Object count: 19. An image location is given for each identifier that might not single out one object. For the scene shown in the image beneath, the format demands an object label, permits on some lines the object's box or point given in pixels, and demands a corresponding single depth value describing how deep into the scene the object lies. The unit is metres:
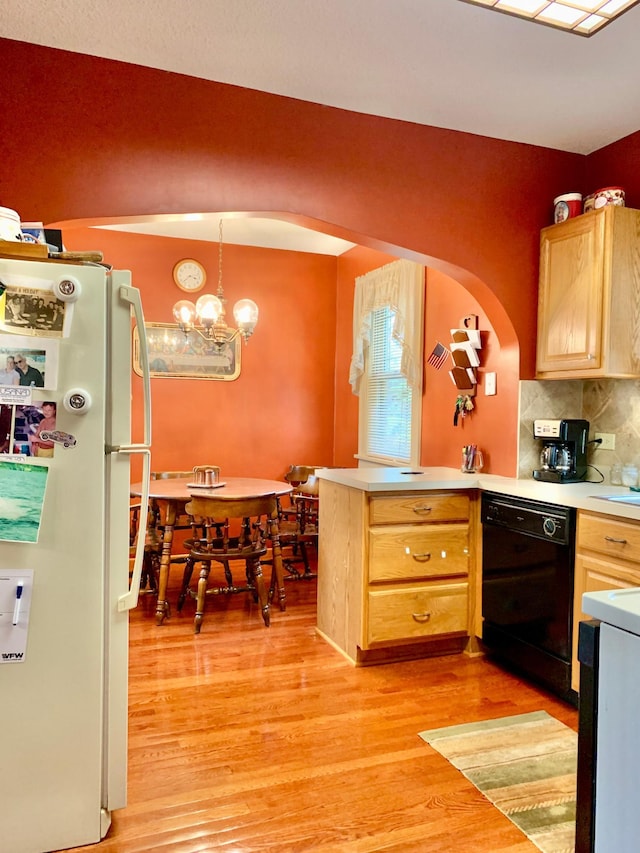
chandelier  3.96
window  4.29
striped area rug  1.87
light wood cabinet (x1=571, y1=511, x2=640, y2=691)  2.30
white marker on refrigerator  1.64
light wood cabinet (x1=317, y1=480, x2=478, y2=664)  2.99
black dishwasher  2.62
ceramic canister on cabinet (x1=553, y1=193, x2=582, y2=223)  3.18
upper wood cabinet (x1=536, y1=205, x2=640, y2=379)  2.83
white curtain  4.25
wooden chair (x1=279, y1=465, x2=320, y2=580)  4.42
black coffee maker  3.06
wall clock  5.11
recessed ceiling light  2.03
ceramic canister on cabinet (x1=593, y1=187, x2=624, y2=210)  2.92
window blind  4.57
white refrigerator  1.65
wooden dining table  3.64
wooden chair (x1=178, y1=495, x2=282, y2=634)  3.51
